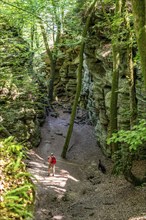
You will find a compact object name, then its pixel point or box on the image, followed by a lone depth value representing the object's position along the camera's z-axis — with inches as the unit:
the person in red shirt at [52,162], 565.0
